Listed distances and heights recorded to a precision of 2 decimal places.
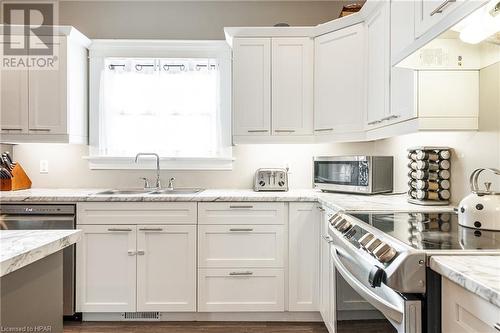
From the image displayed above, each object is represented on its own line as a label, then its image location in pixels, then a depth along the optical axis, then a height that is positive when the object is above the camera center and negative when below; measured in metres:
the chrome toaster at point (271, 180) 2.95 -0.12
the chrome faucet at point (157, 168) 3.05 -0.02
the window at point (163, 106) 3.13 +0.53
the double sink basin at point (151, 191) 2.91 -0.22
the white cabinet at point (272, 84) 2.90 +0.67
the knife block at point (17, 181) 2.87 -0.14
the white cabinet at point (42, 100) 2.83 +0.52
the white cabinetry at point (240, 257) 2.59 -0.67
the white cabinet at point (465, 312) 0.80 -0.36
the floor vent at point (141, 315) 2.65 -1.13
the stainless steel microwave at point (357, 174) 2.52 -0.06
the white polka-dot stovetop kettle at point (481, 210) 1.42 -0.18
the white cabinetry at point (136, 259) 2.58 -0.68
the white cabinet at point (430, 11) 1.39 +0.67
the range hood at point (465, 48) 1.32 +0.53
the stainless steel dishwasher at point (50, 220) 2.55 -0.40
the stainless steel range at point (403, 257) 1.02 -0.30
